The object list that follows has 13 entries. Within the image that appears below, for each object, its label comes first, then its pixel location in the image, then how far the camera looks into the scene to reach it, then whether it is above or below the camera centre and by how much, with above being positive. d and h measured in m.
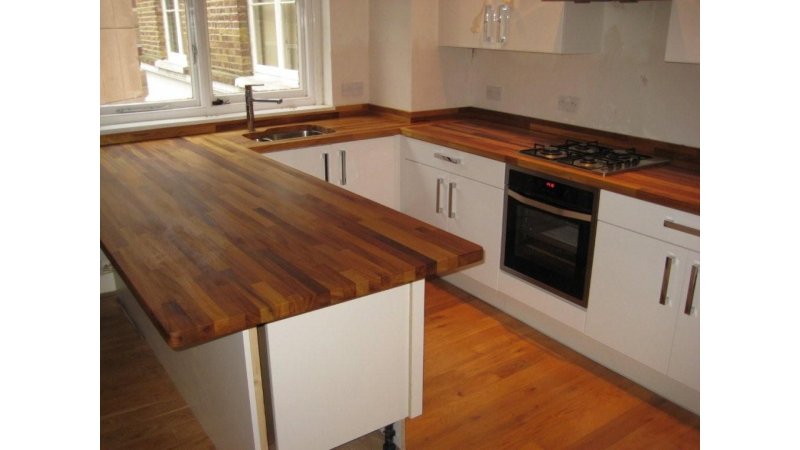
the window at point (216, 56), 3.55 -0.11
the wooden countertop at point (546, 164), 2.37 -0.55
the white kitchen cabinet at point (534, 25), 3.02 +0.07
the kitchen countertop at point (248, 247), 1.44 -0.58
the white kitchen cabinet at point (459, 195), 3.17 -0.84
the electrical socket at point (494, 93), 3.86 -0.33
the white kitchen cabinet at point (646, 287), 2.35 -0.98
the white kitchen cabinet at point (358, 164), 3.41 -0.71
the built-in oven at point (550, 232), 2.71 -0.88
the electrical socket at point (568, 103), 3.38 -0.34
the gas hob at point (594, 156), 2.70 -0.53
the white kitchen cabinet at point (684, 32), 2.35 +0.03
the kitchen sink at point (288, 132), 3.66 -0.56
